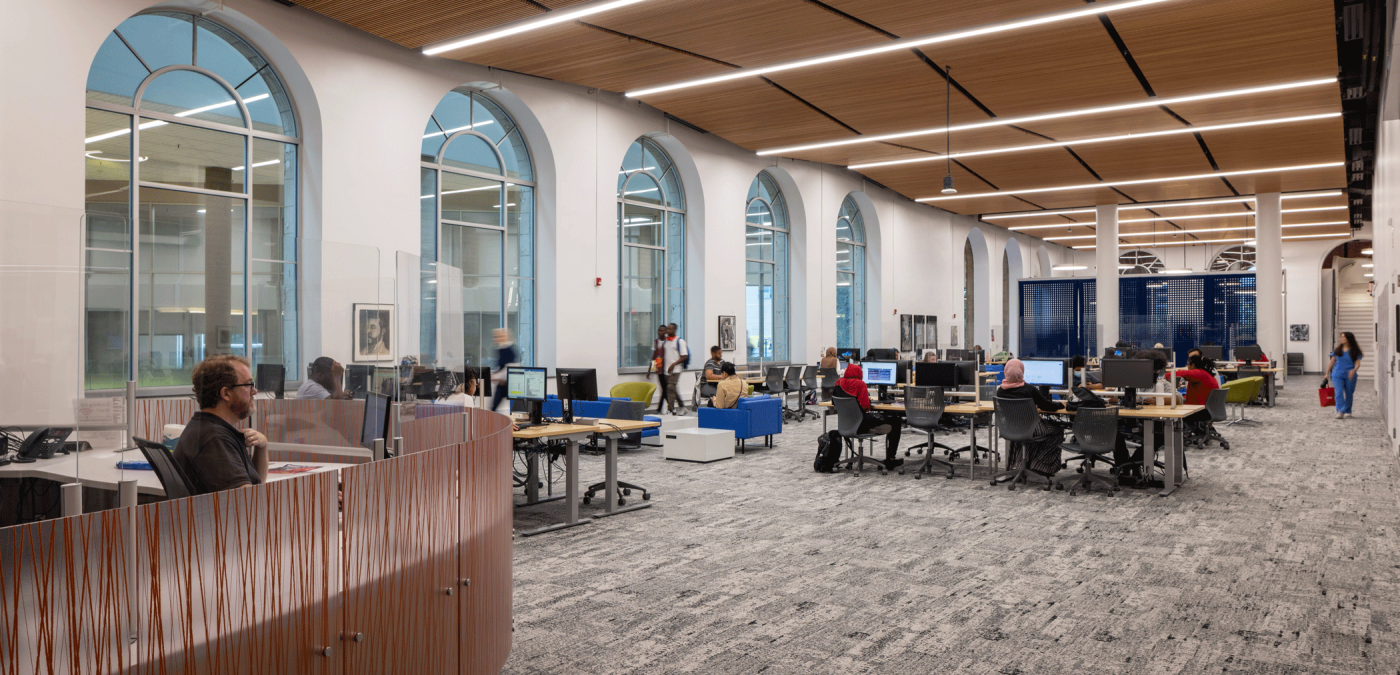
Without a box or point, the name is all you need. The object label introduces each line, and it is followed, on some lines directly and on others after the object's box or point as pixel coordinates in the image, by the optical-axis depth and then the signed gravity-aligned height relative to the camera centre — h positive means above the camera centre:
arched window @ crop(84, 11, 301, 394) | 3.07 +1.52
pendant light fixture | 10.34 +2.99
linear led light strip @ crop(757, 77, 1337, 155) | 10.46 +2.95
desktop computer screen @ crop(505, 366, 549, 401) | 7.04 -0.35
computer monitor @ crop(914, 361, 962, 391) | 9.98 -0.42
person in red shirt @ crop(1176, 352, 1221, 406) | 10.38 -0.57
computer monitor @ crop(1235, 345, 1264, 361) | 17.83 -0.34
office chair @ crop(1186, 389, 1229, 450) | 10.22 -1.07
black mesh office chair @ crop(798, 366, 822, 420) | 14.33 -0.73
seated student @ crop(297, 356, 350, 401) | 3.55 -0.16
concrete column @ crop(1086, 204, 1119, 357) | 20.23 +1.63
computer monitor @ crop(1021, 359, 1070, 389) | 9.45 -0.38
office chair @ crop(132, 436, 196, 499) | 2.49 -0.37
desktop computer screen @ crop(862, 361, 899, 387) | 10.47 -0.43
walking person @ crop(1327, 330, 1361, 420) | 13.88 -0.56
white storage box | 9.39 -1.13
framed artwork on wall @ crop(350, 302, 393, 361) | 3.36 +0.03
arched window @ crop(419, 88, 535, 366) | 11.10 +1.78
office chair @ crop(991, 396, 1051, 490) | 7.68 -0.74
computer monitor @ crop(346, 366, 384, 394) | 3.41 -0.15
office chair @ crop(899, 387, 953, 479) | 8.62 -0.71
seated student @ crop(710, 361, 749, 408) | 10.79 -0.65
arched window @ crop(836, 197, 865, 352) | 19.30 +1.32
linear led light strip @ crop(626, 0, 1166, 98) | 8.16 +2.98
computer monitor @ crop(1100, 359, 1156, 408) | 8.65 -0.37
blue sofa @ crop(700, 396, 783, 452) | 10.45 -0.95
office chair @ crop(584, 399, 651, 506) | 9.10 -0.74
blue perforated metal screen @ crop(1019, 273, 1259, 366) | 21.61 +0.58
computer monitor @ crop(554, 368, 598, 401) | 7.31 -0.39
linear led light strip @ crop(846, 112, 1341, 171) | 12.10 +2.96
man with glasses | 2.71 -0.30
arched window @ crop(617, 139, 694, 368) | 13.95 +1.44
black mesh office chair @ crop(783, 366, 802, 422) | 14.16 -0.71
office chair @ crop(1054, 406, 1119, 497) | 7.43 -0.83
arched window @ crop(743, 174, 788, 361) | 16.64 +1.27
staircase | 28.28 +0.68
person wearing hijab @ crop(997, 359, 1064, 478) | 7.88 -0.82
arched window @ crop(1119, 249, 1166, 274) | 30.71 +2.58
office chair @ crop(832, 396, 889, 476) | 8.68 -0.81
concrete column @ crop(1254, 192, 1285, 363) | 18.20 +1.39
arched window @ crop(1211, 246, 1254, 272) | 30.23 +2.57
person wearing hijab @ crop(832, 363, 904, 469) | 8.77 -0.79
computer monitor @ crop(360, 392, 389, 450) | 3.19 -0.29
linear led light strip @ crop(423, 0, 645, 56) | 8.05 +3.05
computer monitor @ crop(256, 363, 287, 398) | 3.53 -0.15
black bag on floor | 8.78 -1.13
